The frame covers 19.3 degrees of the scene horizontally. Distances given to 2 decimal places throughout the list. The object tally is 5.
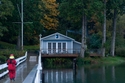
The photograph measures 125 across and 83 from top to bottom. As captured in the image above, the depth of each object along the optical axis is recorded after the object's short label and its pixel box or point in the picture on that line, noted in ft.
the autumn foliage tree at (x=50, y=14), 253.24
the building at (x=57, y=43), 203.92
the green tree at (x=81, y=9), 189.57
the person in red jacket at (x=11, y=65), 68.33
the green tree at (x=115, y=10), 199.52
